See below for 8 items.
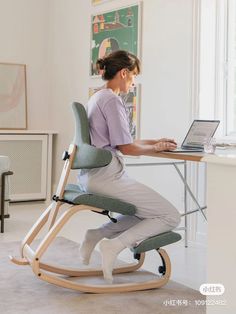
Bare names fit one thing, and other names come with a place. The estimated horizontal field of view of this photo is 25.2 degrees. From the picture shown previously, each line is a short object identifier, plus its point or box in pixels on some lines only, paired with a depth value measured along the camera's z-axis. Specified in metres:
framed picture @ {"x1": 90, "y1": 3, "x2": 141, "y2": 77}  4.68
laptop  3.02
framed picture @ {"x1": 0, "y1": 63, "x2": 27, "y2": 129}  5.79
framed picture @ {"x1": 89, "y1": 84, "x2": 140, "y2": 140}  4.67
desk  1.72
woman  2.71
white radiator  5.61
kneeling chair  2.63
